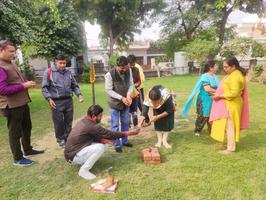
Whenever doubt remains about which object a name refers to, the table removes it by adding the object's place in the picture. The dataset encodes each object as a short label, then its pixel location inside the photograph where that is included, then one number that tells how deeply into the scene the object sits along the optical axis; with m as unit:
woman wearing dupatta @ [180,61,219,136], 3.66
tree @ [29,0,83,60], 13.45
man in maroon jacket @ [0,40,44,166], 2.83
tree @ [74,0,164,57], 16.04
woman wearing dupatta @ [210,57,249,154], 3.15
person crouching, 2.78
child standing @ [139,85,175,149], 3.27
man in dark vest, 3.38
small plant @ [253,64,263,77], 11.77
